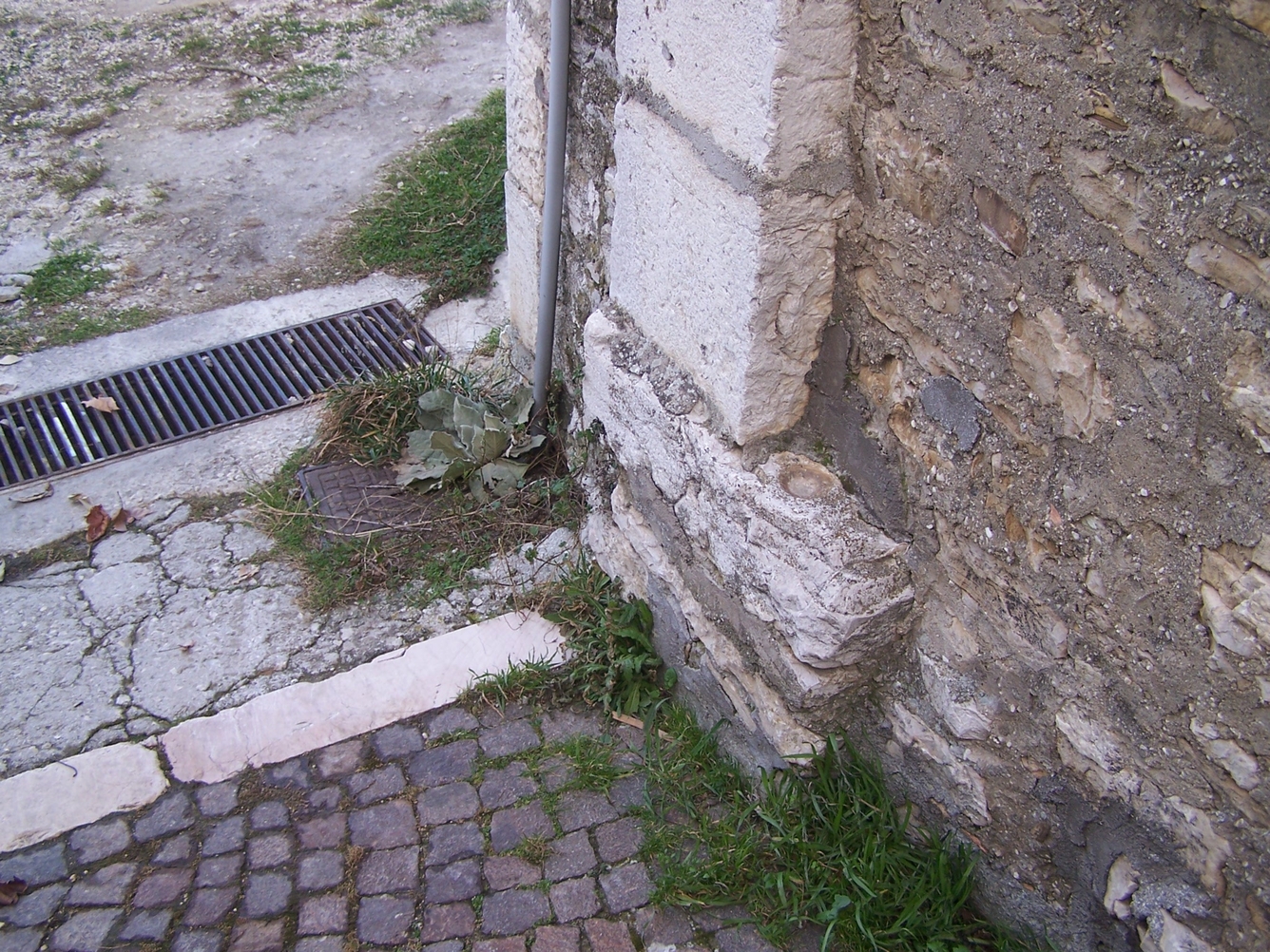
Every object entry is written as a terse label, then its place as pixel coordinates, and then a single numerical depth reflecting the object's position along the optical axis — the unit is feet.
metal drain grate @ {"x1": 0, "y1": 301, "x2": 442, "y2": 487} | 11.71
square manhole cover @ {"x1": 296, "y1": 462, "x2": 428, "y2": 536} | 10.62
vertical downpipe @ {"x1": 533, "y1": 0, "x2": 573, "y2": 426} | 8.64
